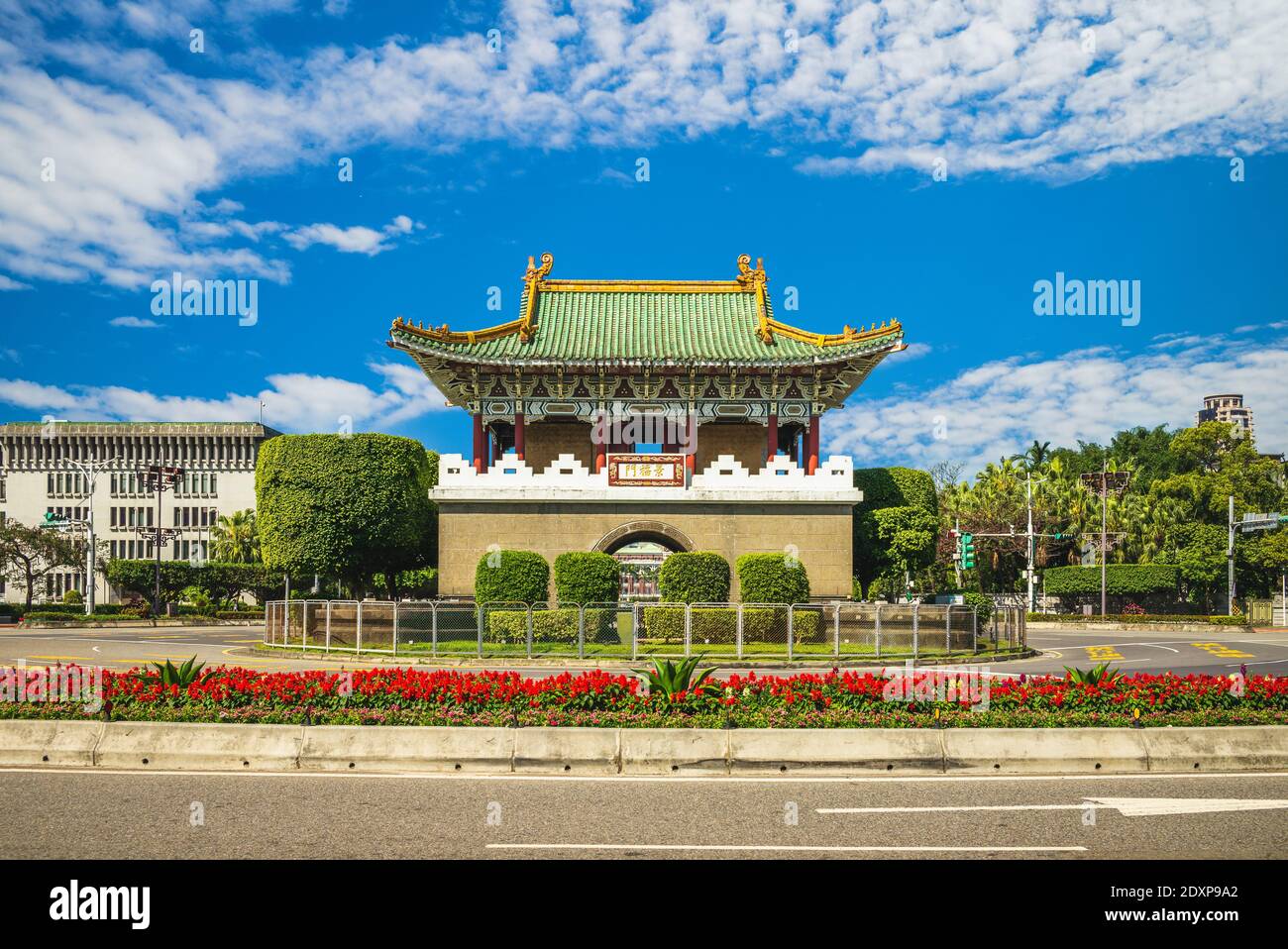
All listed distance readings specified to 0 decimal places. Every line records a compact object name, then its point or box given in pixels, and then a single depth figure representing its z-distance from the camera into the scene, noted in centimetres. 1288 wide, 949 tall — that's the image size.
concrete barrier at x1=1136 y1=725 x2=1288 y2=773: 1055
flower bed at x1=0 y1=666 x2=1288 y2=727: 1164
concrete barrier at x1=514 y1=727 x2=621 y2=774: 1042
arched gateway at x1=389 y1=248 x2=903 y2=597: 3297
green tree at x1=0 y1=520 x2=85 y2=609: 6381
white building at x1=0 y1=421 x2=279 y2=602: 8800
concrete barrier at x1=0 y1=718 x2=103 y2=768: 1066
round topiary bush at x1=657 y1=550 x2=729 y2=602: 2820
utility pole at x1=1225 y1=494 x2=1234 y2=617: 5393
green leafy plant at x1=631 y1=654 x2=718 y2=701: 1212
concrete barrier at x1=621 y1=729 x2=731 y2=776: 1045
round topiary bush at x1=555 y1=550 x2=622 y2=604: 2852
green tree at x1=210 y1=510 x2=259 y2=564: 7194
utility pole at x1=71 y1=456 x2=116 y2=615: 5291
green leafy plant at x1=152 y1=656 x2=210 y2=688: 1258
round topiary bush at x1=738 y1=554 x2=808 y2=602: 2903
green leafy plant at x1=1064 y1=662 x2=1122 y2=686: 1262
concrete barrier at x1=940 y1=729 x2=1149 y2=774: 1050
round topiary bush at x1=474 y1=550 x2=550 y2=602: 2864
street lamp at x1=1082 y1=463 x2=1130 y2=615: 5153
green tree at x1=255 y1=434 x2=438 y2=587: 3659
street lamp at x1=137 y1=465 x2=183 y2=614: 5516
